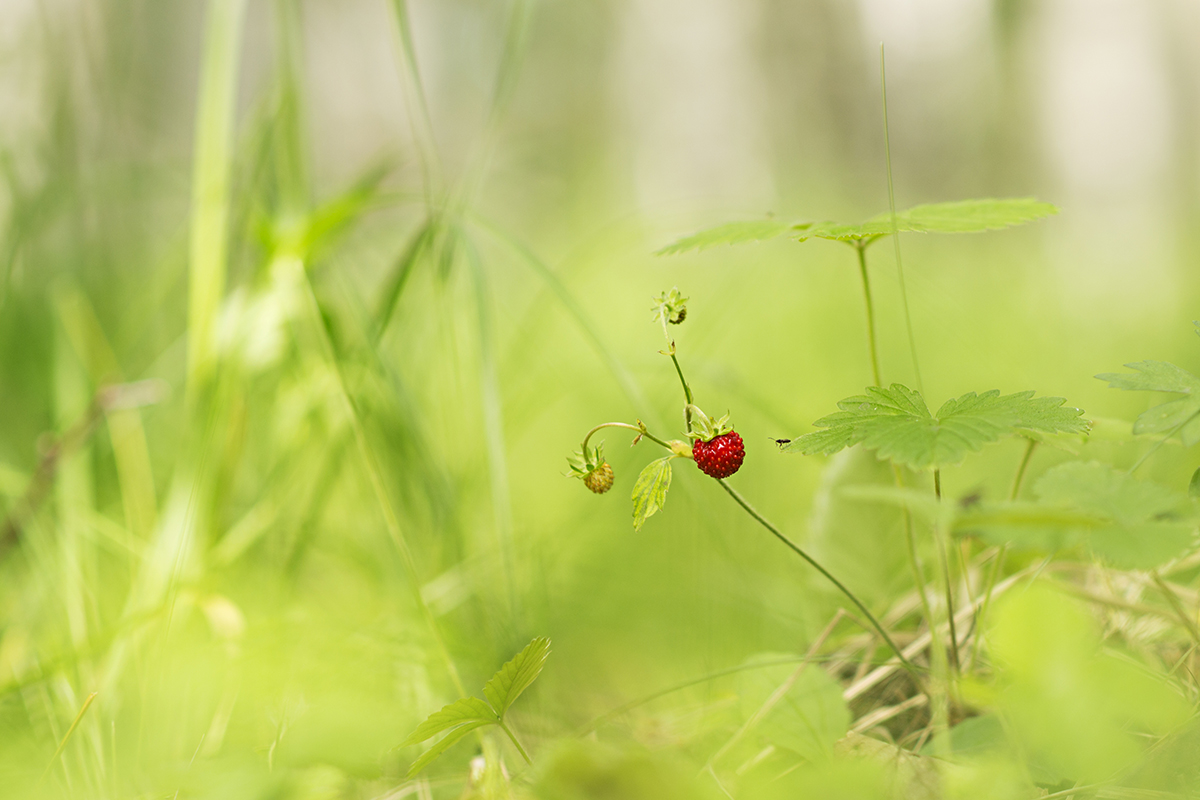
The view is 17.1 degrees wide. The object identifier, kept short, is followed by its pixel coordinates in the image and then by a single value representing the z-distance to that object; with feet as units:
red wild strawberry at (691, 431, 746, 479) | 2.90
